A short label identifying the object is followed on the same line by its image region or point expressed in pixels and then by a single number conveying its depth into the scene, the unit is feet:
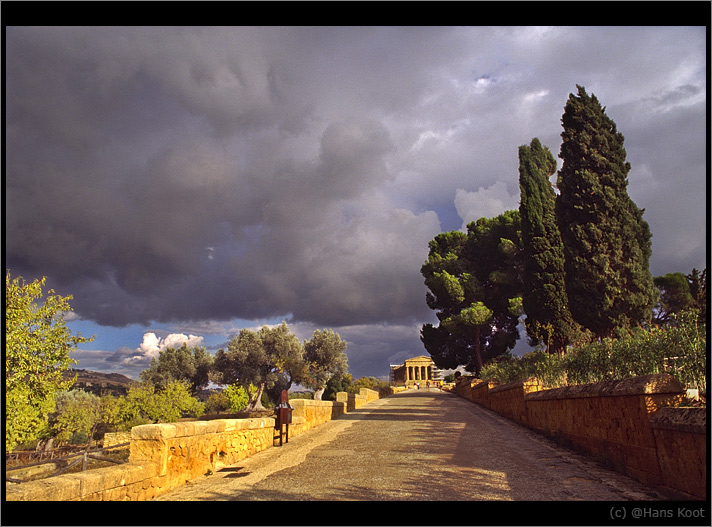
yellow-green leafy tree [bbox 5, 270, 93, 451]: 49.19
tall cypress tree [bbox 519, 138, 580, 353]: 60.75
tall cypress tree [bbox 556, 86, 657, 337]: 54.19
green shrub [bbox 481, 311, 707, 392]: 18.49
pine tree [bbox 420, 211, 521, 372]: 99.55
